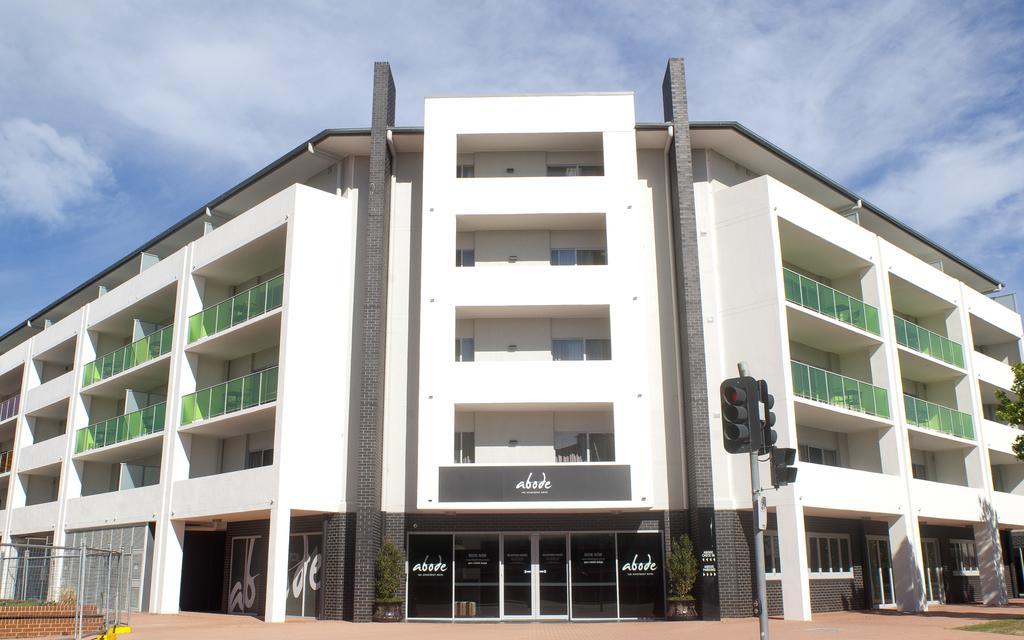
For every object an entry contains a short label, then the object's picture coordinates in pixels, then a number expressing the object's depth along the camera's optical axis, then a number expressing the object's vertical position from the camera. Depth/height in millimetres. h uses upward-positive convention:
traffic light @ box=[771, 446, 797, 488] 12430 +1188
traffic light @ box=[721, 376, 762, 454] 12055 +1811
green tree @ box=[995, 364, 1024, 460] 26453 +4136
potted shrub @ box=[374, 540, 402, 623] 24406 -880
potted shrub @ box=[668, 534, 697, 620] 24172 -783
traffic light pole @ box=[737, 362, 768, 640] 12219 +116
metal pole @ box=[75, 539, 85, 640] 14859 -680
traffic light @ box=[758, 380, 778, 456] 12281 +1755
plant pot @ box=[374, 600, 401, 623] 24438 -1470
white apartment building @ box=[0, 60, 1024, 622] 25391 +5179
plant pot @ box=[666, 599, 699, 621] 24188 -1472
